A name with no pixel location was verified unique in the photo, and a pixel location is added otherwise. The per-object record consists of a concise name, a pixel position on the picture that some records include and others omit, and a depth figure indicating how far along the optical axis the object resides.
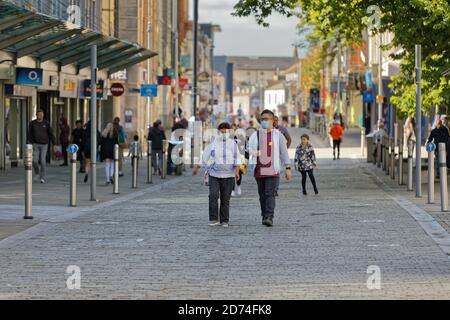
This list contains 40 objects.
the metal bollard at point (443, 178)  22.72
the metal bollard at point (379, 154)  45.28
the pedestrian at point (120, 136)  34.41
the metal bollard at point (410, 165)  29.22
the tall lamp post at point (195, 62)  52.38
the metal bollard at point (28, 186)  20.66
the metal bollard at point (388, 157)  39.08
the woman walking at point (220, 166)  20.30
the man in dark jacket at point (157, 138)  39.16
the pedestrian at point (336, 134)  54.44
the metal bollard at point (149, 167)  34.66
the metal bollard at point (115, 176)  28.55
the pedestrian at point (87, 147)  34.31
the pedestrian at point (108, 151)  32.88
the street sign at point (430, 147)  24.89
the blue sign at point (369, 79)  82.24
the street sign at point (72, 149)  24.24
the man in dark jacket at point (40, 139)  33.00
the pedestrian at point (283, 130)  29.23
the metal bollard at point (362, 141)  58.12
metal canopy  28.22
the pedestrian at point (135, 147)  31.94
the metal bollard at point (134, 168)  31.69
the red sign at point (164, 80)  54.59
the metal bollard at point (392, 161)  36.38
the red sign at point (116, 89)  44.88
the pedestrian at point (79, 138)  40.33
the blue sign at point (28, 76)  38.44
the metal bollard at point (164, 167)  37.72
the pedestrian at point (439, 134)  36.22
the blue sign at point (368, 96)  81.20
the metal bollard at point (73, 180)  24.01
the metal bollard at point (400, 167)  33.47
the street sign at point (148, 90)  50.53
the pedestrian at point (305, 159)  29.53
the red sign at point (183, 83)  78.47
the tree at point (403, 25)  30.67
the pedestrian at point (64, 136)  45.78
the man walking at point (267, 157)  20.38
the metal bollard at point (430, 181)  25.02
